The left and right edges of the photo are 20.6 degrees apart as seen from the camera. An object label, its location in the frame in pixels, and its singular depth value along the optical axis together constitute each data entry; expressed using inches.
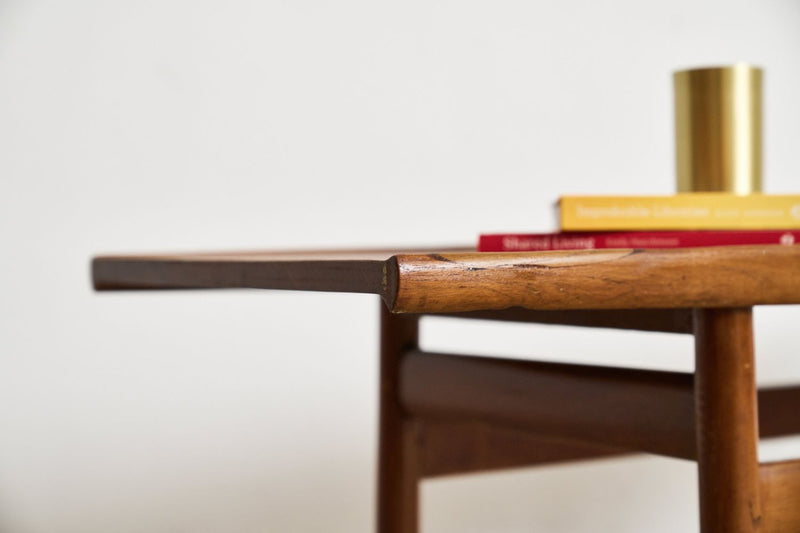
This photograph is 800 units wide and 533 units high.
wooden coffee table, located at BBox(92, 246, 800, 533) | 50.5
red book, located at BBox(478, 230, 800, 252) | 55.3
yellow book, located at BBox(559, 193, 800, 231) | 57.4
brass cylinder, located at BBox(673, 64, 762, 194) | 66.3
